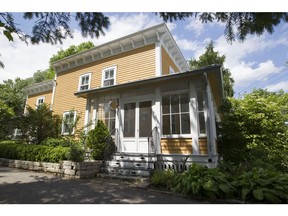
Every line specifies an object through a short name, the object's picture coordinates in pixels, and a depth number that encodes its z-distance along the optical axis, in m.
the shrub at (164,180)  4.61
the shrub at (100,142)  6.64
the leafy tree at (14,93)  20.67
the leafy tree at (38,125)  9.87
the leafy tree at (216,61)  19.62
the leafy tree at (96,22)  2.44
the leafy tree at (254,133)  7.68
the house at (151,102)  5.86
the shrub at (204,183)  3.64
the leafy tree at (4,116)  13.41
